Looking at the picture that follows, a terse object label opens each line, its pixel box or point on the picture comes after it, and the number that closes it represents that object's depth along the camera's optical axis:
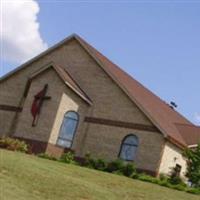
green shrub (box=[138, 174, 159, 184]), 29.67
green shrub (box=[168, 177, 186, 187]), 31.53
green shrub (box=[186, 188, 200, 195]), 28.27
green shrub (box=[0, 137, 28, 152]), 32.75
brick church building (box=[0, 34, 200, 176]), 35.56
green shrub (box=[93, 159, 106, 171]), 32.98
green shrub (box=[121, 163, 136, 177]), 31.54
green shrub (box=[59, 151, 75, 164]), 33.25
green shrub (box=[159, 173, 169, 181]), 32.69
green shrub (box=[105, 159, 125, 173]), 32.50
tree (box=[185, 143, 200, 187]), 34.73
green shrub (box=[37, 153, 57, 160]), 32.41
